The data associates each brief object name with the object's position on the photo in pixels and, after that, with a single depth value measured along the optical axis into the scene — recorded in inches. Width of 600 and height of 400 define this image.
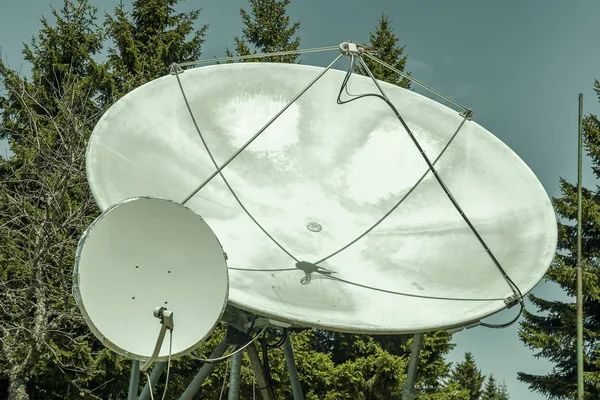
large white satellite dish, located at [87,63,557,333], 238.2
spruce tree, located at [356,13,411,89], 910.4
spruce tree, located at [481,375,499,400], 1632.1
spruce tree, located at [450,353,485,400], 1549.0
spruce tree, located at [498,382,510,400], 1896.9
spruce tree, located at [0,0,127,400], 573.3
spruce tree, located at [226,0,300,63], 975.6
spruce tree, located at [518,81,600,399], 748.0
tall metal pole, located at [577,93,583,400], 433.9
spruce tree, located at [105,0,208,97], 834.8
